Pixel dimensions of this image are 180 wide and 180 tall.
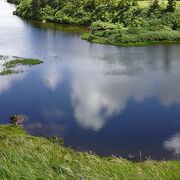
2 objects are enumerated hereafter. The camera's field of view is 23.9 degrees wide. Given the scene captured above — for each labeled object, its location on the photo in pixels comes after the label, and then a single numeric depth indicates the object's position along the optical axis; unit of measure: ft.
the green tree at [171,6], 393.29
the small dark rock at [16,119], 153.78
